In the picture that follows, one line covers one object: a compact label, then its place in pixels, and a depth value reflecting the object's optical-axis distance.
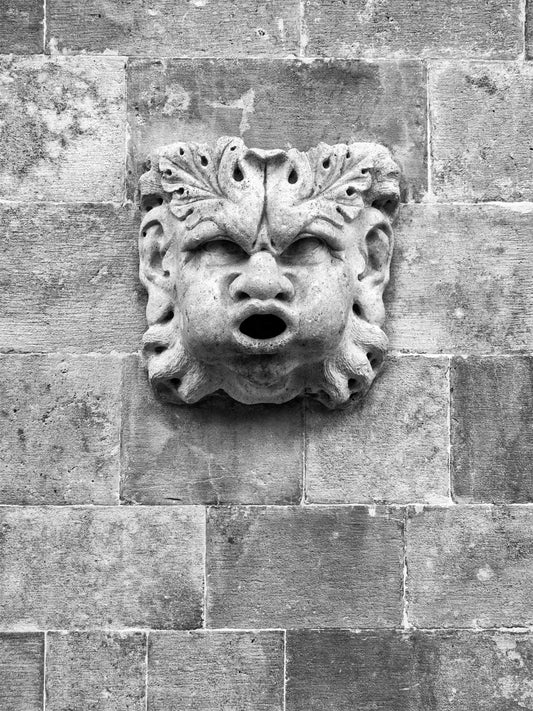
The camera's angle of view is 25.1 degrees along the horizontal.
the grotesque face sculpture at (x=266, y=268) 4.17
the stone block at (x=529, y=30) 4.63
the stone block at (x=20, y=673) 4.28
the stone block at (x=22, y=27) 4.58
